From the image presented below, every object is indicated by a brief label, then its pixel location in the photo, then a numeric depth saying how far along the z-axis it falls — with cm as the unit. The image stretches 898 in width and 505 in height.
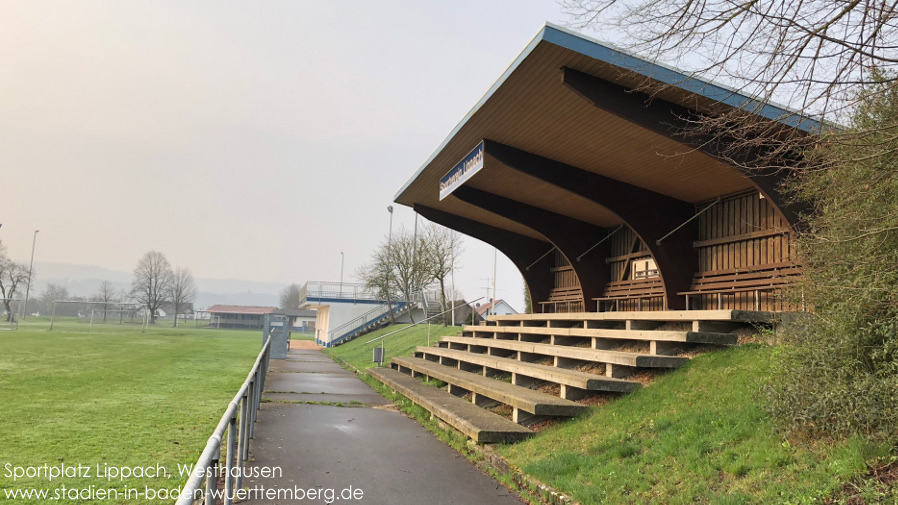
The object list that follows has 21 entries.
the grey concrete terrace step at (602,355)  773
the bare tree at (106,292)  12492
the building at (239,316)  12631
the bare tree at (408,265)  4088
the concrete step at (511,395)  764
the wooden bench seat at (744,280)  1019
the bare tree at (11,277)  9306
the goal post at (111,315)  11871
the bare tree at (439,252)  3919
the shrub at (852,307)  436
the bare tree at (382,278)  4344
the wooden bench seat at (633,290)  1379
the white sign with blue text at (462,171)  1216
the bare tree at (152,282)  10881
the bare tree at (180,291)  11388
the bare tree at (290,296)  14639
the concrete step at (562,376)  765
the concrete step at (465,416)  764
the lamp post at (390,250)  4338
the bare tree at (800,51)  430
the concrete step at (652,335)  786
